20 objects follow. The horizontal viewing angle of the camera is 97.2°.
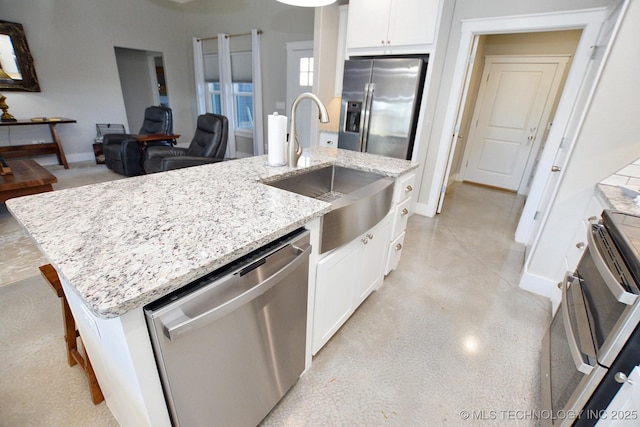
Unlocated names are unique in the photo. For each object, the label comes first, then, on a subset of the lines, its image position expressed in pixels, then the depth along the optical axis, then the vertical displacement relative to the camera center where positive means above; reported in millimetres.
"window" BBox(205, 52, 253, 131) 5512 +228
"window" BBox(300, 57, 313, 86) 4615 +511
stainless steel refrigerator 2859 +48
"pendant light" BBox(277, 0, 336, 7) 1589 +545
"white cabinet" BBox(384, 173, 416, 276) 1886 -705
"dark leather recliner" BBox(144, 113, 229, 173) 3190 -579
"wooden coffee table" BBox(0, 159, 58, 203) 2551 -822
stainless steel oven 899 -704
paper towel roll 1549 -201
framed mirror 4216 +384
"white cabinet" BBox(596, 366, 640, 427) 836 -814
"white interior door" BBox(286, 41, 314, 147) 4600 +421
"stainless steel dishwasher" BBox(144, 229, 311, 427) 714 -683
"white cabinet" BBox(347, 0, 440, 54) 2635 +779
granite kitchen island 644 -390
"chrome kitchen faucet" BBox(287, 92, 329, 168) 1562 -214
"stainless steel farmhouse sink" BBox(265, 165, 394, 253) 1244 -474
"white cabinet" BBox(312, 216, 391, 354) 1342 -884
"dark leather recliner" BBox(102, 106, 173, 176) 4148 -743
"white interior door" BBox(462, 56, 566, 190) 4121 +13
